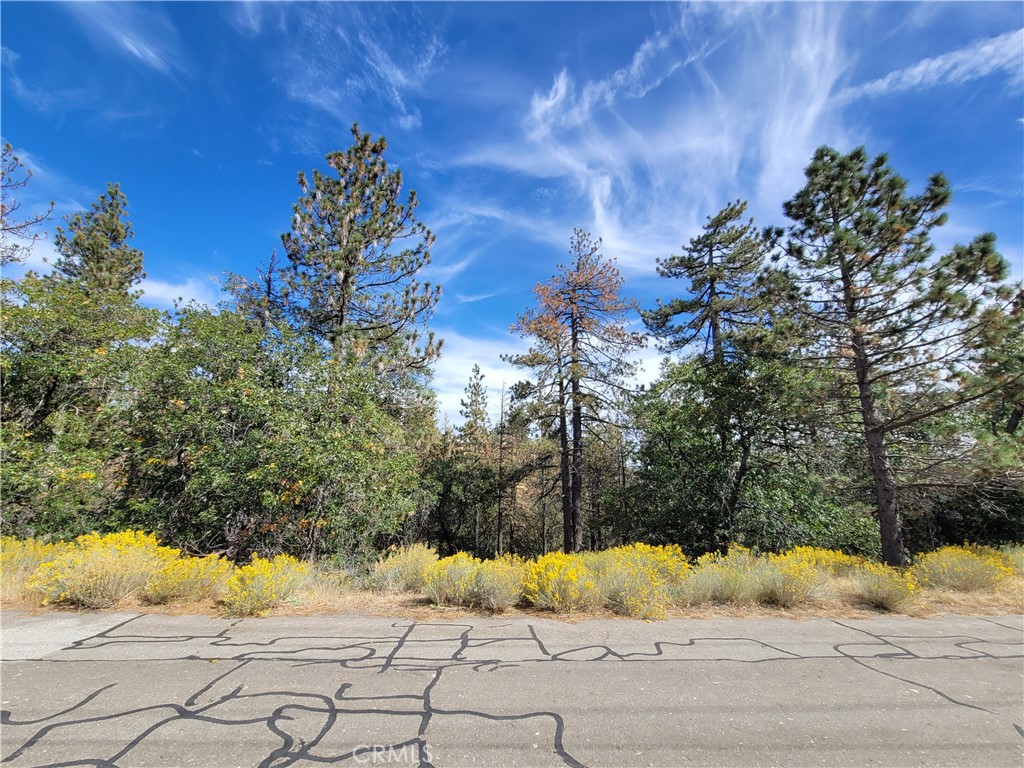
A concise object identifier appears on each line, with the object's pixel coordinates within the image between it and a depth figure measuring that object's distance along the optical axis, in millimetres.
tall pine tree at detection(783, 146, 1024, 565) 7449
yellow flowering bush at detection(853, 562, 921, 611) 6027
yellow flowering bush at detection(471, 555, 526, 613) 5645
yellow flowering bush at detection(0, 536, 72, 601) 5359
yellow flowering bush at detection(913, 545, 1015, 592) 7070
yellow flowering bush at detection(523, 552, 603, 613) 5609
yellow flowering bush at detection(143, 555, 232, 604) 5324
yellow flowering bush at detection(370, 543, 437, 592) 6625
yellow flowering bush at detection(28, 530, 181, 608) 5031
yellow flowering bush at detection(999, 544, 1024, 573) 8609
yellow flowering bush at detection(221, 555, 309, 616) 5164
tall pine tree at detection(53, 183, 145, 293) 19216
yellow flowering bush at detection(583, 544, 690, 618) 5551
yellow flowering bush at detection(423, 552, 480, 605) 5820
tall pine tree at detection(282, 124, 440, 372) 12312
